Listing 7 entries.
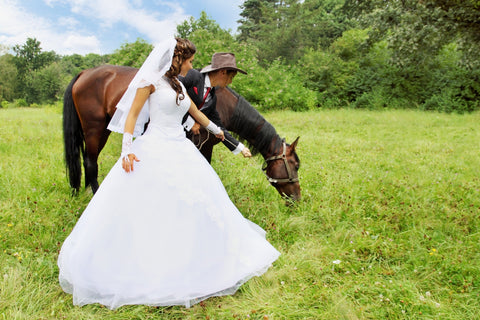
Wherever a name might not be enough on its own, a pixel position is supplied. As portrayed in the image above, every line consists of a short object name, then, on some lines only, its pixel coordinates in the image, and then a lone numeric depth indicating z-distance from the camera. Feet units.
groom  12.81
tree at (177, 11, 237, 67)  55.24
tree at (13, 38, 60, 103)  188.07
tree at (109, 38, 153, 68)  65.21
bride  8.75
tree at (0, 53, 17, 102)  169.78
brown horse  14.76
